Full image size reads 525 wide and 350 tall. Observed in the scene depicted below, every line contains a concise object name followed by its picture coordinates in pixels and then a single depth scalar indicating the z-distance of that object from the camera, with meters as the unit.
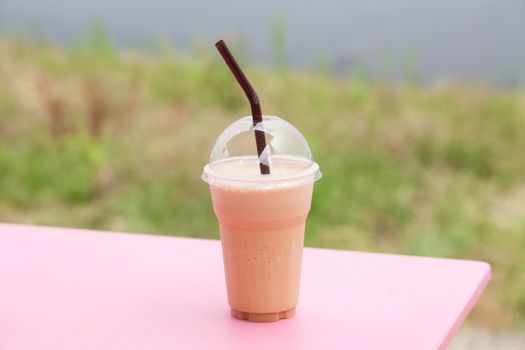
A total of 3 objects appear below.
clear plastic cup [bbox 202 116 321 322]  1.01
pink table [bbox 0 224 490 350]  1.00
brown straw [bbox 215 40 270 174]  1.00
